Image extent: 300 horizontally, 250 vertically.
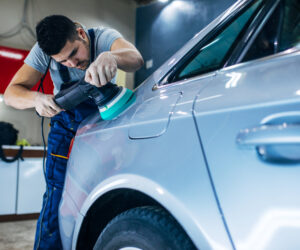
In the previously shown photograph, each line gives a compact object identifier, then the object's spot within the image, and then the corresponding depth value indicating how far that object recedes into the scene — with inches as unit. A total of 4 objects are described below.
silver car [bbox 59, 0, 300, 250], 18.2
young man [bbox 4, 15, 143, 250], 47.7
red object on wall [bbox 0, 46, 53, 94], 167.6
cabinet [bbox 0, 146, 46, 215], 131.7
